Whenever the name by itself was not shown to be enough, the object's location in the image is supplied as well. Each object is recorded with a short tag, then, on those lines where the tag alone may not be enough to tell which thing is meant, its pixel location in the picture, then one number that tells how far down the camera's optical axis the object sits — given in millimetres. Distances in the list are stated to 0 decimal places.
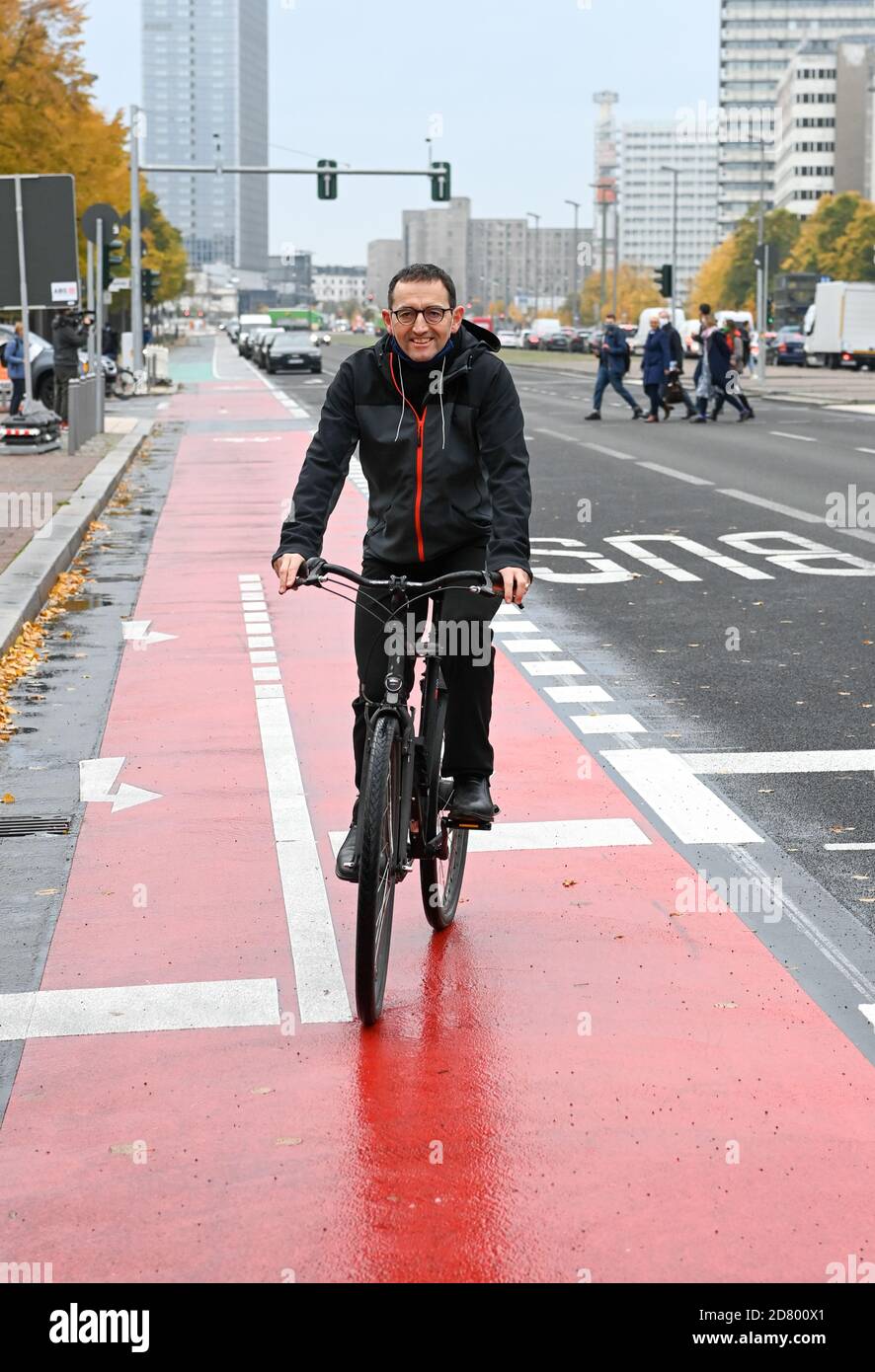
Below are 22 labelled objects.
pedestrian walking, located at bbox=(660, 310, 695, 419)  32019
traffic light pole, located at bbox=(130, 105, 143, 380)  48406
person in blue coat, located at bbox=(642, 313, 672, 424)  31938
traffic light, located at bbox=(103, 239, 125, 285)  34156
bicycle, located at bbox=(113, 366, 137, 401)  44062
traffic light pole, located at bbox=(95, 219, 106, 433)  26656
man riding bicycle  5168
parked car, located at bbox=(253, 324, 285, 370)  69312
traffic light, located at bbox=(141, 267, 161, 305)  49156
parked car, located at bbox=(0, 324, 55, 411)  32781
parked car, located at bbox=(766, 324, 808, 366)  75375
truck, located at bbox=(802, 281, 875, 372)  66312
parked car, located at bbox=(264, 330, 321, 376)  64375
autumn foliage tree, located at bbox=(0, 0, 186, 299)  47625
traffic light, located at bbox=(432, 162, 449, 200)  49938
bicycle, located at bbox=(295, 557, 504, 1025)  4820
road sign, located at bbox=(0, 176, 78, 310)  23031
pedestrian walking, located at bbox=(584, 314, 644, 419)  32500
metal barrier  24859
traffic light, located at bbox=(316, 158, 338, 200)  51500
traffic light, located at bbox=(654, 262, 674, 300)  47219
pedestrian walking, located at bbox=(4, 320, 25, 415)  31266
